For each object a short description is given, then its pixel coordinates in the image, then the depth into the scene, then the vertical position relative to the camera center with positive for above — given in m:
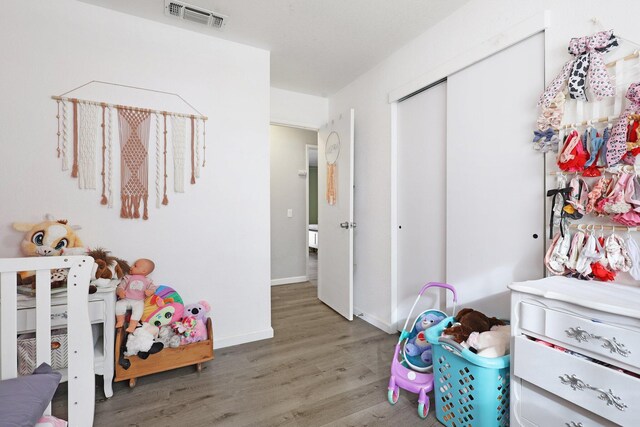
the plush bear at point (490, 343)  1.43 -0.63
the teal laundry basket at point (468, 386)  1.39 -0.84
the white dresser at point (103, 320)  1.64 -0.62
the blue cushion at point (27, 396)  0.82 -0.55
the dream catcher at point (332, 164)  3.28 +0.51
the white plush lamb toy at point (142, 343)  1.89 -0.83
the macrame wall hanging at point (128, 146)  2.02 +0.46
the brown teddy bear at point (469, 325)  1.57 -0.61
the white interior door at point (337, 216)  3.00 -0.06
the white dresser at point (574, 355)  1.01 -0.53
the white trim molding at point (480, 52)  1.61 +0.99
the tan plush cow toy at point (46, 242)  1.74 -0.19
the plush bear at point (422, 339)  1.85 -0.82
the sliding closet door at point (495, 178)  1.66 +0.20
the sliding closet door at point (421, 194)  2.30 +0.13
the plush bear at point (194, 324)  2.05 -0.79
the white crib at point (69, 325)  1.05 -0.42
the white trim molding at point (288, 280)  4.46 -1.05
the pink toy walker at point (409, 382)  1.65 -0.97
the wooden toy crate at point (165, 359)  1.87 -0.97
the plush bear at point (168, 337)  2.00 -0.85
